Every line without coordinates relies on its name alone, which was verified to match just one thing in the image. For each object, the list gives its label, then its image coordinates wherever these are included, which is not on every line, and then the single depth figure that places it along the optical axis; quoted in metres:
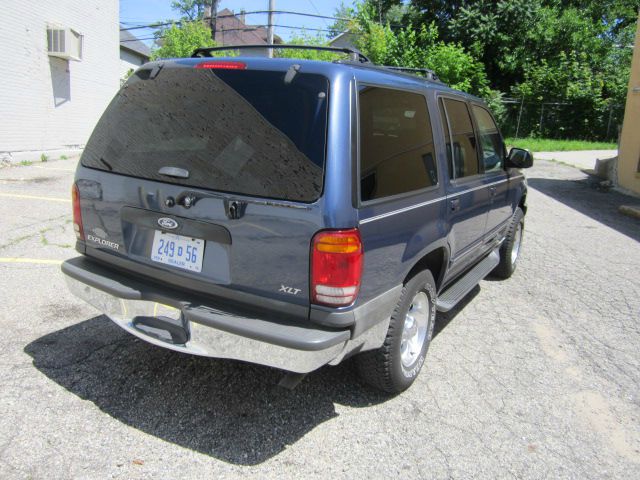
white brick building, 11.67
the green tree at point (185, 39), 28.20
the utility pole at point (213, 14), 37.16
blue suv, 2.50
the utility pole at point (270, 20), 21.86
